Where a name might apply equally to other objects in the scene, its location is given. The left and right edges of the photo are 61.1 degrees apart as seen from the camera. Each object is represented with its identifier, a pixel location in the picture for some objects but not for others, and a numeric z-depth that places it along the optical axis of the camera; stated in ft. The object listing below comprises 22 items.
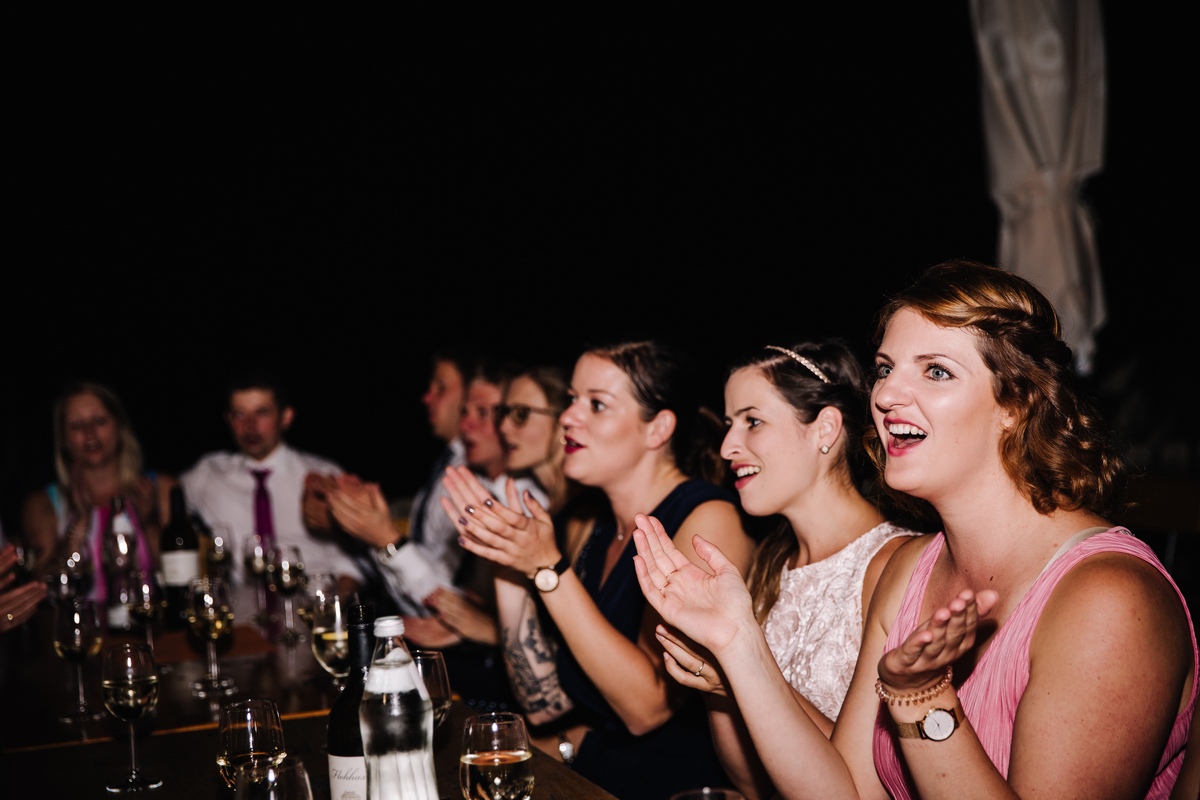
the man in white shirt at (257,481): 15.84
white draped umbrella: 13.44
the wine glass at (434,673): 4.99
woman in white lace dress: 7.12
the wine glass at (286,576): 9.64
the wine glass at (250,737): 4.69
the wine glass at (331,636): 6.73
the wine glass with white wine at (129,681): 5.92
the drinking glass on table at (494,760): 4.28
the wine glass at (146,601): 8.34
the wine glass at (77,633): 7.27
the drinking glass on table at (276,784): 3.62
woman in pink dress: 4.59
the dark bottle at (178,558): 10.32
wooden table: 5.56
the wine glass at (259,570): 10.30
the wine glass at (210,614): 7.87
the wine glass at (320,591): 6.89
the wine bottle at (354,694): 4.72
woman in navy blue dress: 7.54
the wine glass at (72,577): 8.82
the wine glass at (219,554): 11.44
